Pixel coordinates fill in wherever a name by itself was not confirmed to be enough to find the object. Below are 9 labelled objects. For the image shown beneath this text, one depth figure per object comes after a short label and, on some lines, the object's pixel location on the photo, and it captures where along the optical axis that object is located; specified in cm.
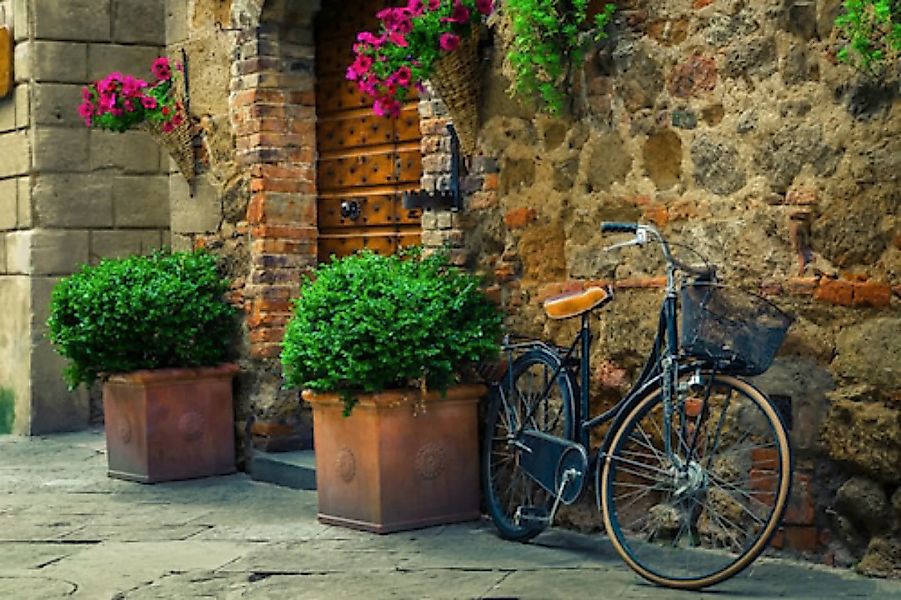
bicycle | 774
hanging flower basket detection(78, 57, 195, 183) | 1293
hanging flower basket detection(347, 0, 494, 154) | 961
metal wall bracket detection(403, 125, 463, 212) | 1022
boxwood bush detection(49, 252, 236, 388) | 1192
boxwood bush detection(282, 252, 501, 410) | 941
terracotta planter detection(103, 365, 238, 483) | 1206
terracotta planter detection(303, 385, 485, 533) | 956
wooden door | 1156
